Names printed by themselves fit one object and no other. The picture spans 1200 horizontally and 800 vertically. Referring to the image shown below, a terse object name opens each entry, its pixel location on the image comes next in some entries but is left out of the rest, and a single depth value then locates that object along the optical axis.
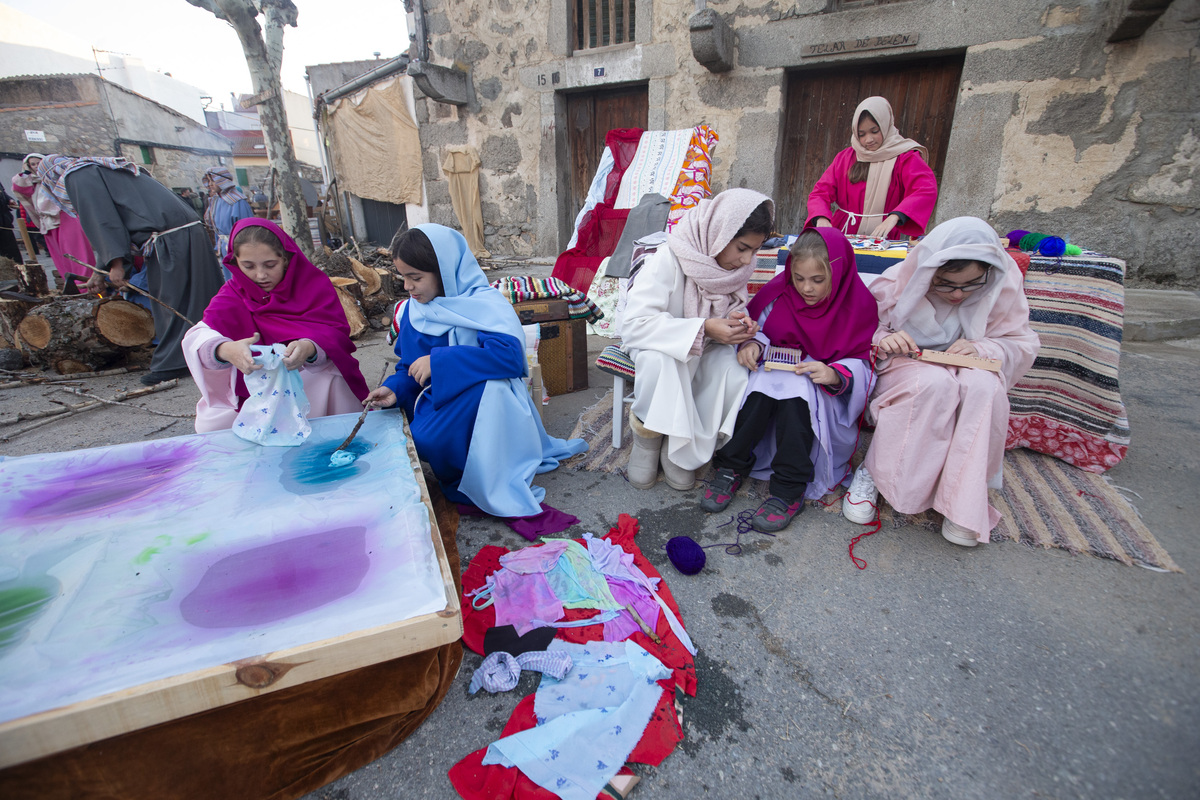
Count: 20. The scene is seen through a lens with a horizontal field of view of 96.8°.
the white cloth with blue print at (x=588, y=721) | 1.24
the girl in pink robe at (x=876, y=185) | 3.35
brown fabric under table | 1.07
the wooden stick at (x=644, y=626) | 1.64
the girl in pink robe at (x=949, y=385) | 2.00
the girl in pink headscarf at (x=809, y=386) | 2.22
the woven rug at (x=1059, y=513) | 1.99
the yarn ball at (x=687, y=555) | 1.91
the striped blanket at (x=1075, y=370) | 2.49
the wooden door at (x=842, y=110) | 4.91
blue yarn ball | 2.75
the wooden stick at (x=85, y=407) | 3.21
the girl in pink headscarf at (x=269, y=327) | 2.23
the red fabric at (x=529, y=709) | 1.22
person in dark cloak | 3.88
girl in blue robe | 2.24
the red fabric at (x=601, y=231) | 5.30
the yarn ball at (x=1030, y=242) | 3.04
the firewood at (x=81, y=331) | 4.20
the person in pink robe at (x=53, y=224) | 4.30
